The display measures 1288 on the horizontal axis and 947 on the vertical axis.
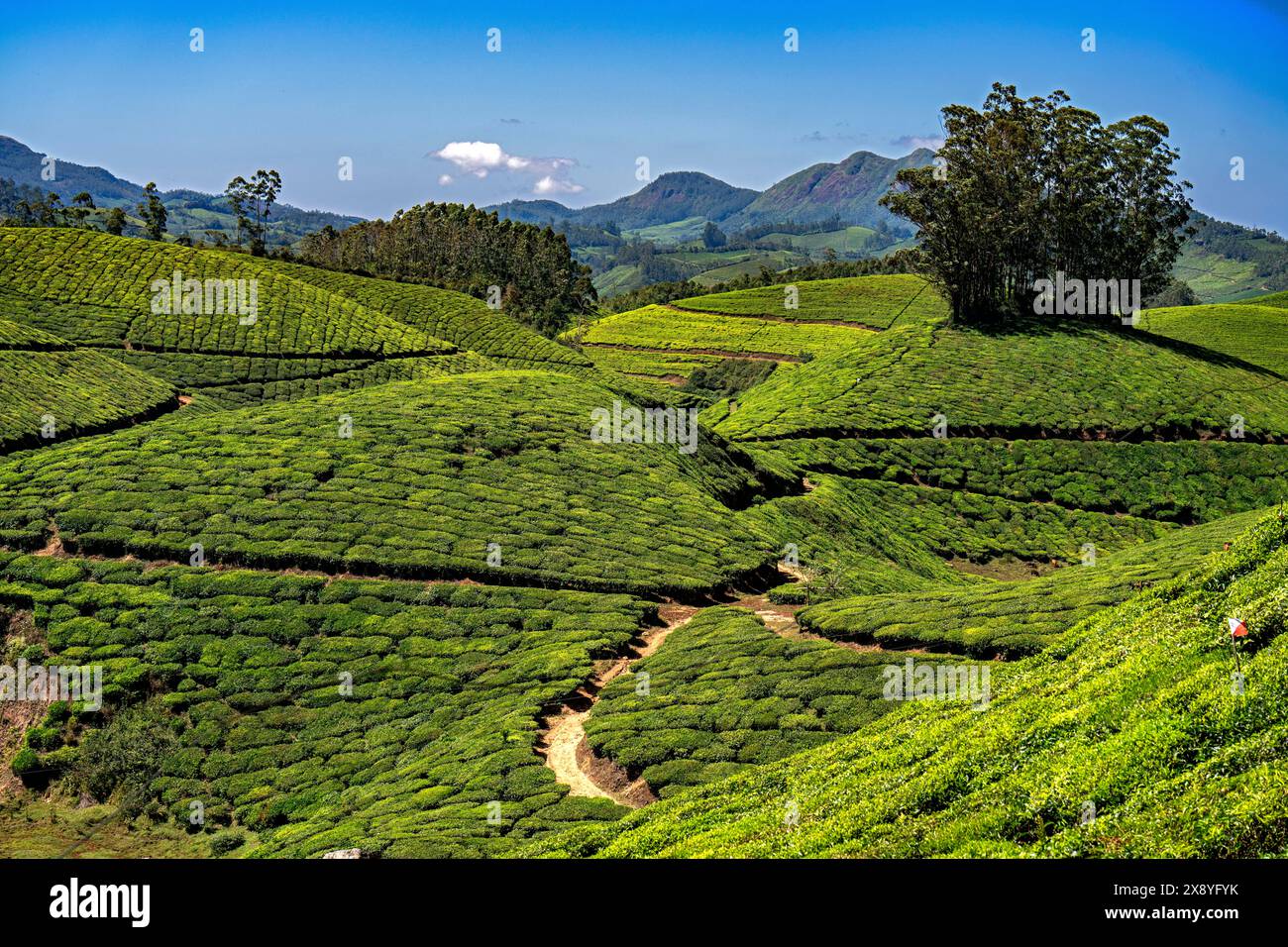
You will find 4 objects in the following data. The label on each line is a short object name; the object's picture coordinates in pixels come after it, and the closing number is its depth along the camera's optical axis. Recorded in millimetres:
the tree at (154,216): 139250
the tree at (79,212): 133875
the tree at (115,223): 128625
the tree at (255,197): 151000
